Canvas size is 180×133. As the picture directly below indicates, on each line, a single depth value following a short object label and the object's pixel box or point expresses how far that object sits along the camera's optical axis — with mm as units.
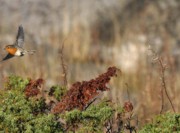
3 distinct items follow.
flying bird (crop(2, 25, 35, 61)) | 15887
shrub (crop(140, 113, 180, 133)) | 10391
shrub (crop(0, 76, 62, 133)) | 10602
